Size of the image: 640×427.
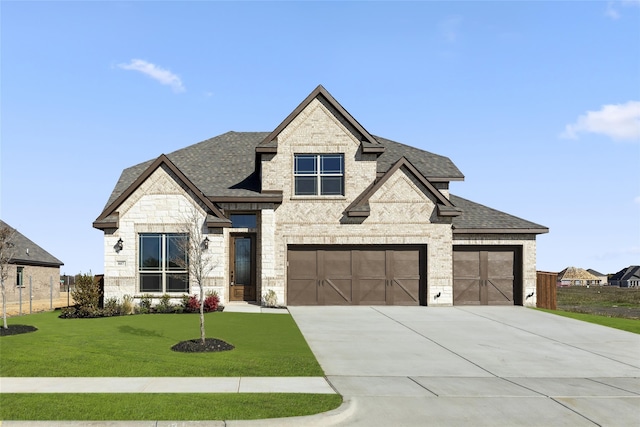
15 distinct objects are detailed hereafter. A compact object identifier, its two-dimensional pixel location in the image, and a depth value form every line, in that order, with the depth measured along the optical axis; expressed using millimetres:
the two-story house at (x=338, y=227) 24906
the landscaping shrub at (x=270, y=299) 24250
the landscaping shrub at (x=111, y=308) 21719
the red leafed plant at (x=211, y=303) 22375
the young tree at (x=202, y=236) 22766
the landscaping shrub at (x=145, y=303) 22531
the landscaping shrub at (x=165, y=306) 22500
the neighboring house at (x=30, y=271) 37312
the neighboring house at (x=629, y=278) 144875
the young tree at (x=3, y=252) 18084
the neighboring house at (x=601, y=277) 165575
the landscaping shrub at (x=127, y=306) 22230
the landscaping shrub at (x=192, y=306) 22469
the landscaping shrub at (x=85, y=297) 21578
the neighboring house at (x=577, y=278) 157500
